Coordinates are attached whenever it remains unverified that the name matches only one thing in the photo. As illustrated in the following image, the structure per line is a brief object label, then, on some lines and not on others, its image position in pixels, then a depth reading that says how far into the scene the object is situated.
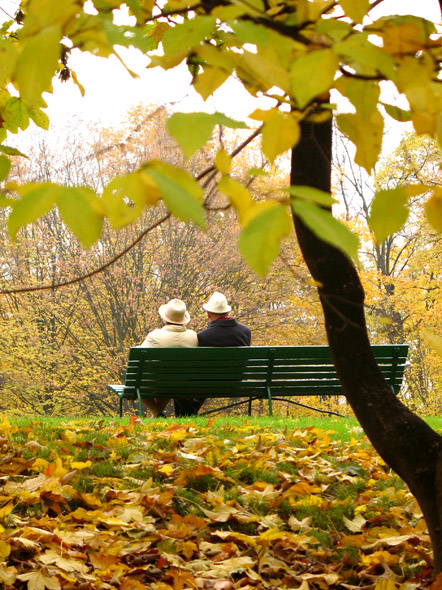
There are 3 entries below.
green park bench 14.59
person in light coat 16.37
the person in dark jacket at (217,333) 16.56
